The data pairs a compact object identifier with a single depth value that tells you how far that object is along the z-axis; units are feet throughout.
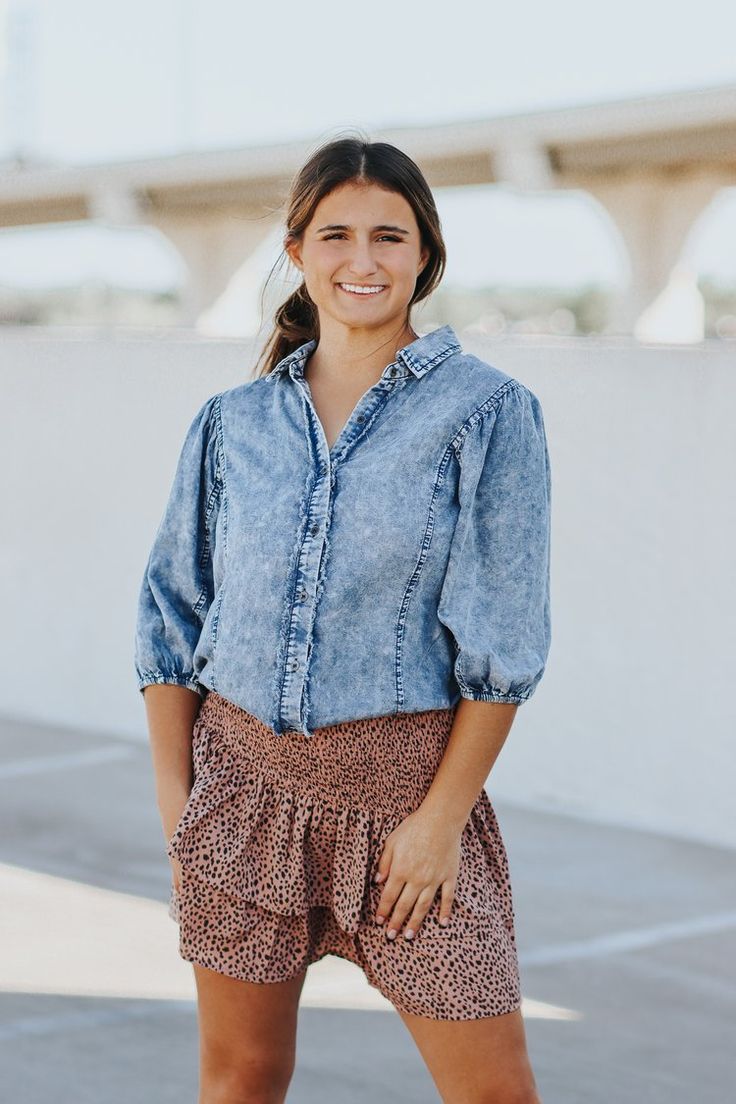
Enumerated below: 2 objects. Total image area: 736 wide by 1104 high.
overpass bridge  148.25
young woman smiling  13.33
